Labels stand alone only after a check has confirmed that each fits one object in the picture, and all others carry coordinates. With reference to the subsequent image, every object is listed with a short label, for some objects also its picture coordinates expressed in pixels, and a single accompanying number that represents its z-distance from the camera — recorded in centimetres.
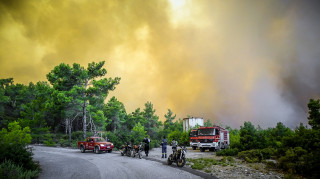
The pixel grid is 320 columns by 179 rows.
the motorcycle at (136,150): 1758
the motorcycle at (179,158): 1218
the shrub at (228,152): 1783
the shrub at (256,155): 1451
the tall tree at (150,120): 6560
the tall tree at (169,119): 8044
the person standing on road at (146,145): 1836
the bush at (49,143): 3238
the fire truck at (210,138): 2200
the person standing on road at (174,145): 1369
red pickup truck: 2125
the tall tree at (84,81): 3142
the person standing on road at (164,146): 1730
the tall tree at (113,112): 4950
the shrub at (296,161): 963
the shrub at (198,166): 1130
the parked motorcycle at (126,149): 1909
